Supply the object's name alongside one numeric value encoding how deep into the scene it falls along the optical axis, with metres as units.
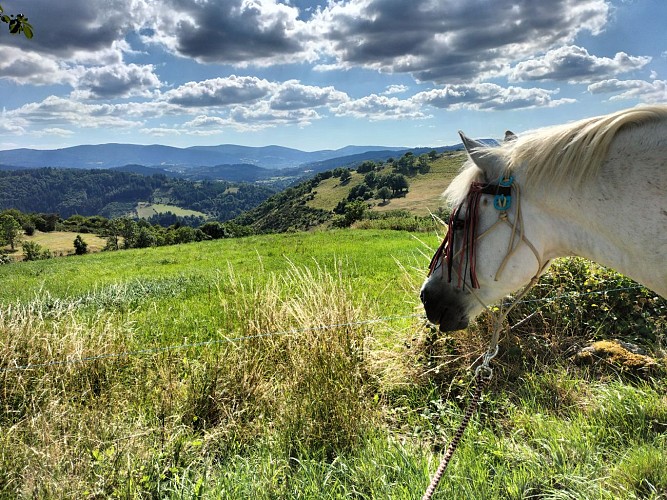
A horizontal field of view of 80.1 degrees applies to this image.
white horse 1.49
